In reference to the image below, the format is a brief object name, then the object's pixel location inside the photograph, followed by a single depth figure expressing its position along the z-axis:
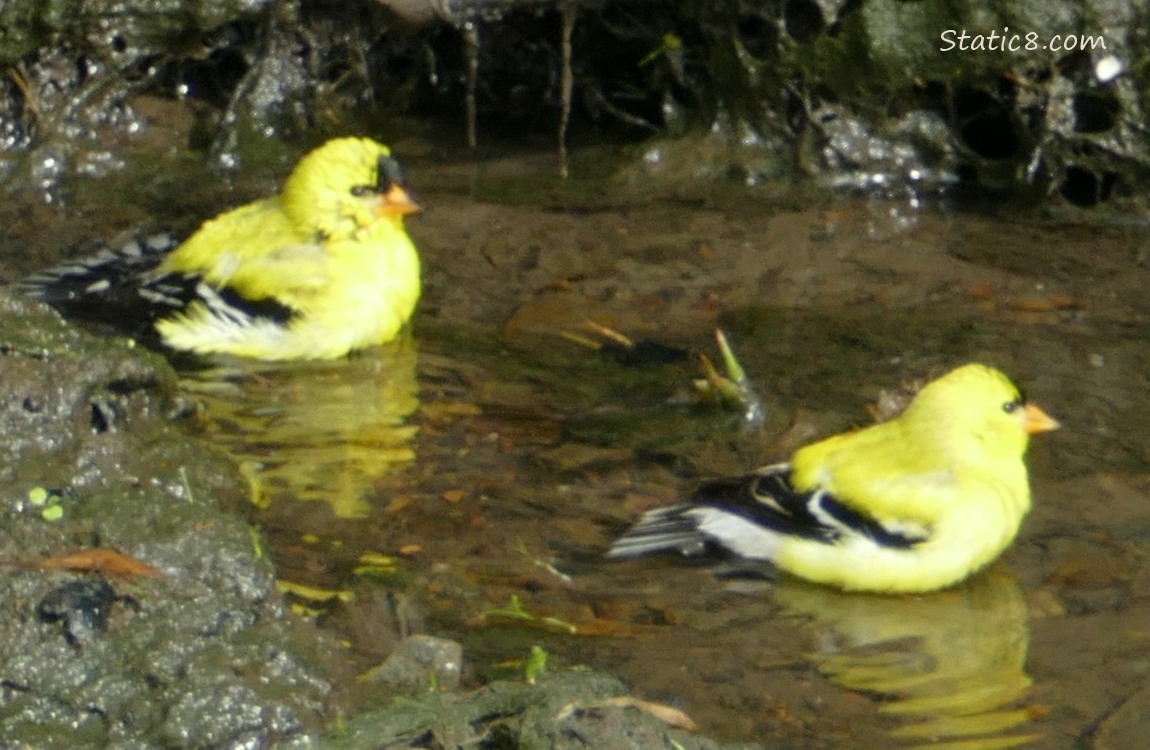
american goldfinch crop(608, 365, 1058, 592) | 11.59
